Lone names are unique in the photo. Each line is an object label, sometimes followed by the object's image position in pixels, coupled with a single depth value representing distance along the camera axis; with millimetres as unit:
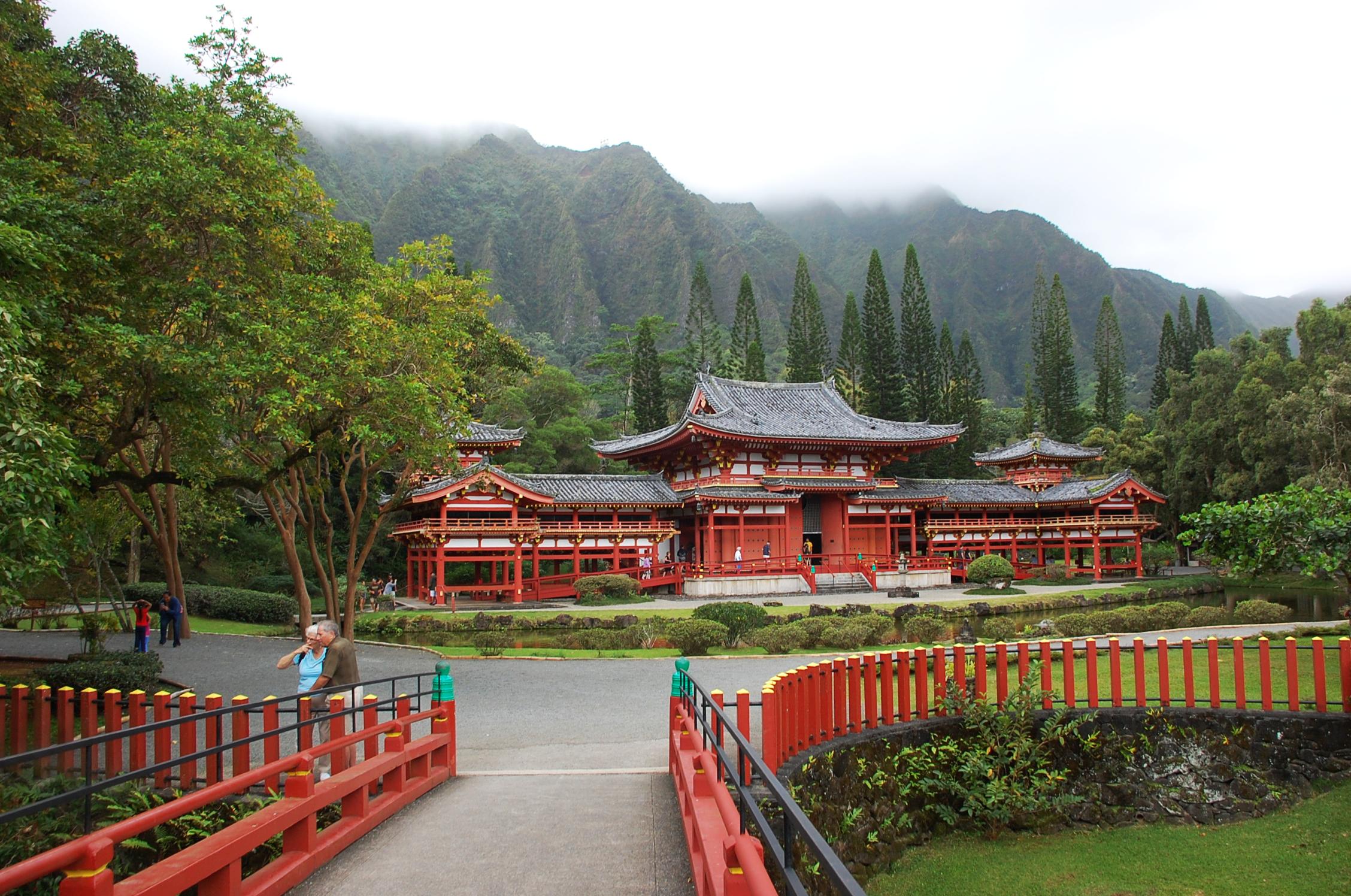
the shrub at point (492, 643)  16344
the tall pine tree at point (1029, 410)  62444
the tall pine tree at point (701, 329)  60844
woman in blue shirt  7336
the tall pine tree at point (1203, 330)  57844
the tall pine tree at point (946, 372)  54219
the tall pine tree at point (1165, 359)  57406
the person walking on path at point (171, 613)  17906
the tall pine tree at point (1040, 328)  61094
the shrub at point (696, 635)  16344
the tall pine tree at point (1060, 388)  57000
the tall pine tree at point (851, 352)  55906
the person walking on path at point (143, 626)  15711
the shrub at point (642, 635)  17609
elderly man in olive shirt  7336
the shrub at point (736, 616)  18062
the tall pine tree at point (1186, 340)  57281
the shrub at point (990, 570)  30406
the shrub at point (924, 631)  17922
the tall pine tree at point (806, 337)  52312
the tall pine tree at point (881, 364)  50875
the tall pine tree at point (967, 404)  51062
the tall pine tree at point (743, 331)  57375
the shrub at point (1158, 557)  38031
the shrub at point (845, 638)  16984
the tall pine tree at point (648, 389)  50438
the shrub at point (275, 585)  30016
